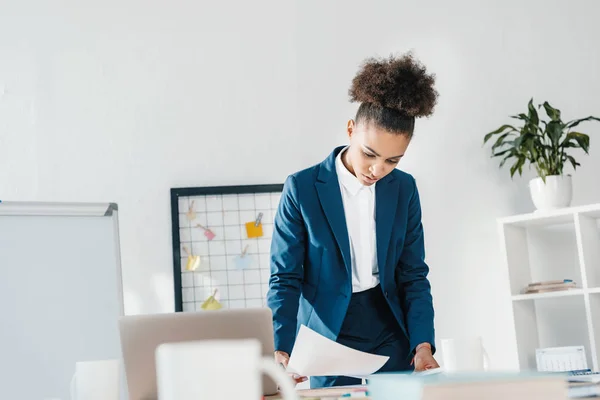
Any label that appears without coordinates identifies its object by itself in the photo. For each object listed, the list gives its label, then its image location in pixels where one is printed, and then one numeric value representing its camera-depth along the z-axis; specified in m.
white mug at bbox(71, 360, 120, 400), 1.37
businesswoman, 2.01
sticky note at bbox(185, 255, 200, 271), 3.41
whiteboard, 2.23
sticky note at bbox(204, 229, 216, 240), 3.45
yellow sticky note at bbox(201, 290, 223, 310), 3.36
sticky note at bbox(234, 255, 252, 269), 3.45
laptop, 1.39
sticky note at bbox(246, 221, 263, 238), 3.48
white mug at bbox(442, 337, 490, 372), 1.51
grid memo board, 3.40
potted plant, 3.37
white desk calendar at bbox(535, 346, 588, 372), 3.24
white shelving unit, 3.28
